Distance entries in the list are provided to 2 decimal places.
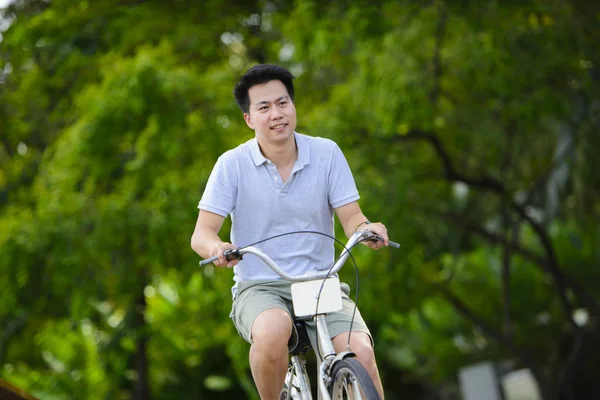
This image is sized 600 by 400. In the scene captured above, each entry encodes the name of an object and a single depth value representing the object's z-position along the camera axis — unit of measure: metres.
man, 7.59
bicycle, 6.87
